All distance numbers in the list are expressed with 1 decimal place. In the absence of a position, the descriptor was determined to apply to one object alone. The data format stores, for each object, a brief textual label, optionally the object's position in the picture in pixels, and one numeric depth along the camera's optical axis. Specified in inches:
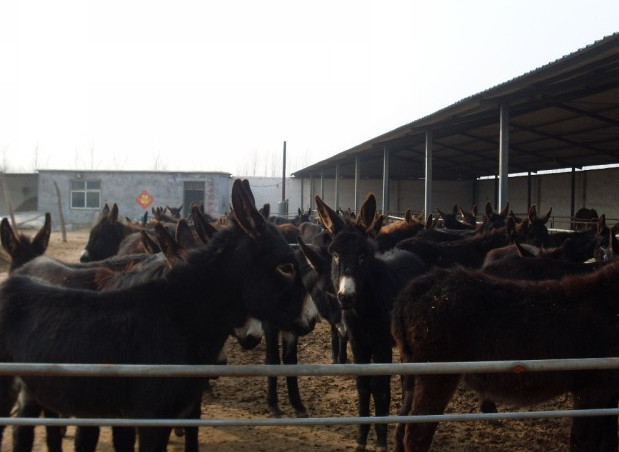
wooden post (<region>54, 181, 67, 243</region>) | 1085.4
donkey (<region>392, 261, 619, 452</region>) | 150.7
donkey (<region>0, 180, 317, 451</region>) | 122.9
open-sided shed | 444.1
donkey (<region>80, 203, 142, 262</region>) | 369.1
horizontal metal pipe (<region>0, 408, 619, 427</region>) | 88.3
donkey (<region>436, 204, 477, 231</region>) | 554.7
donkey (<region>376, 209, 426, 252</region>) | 412.8
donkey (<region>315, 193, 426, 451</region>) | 209.6
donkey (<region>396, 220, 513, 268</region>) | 303.7
